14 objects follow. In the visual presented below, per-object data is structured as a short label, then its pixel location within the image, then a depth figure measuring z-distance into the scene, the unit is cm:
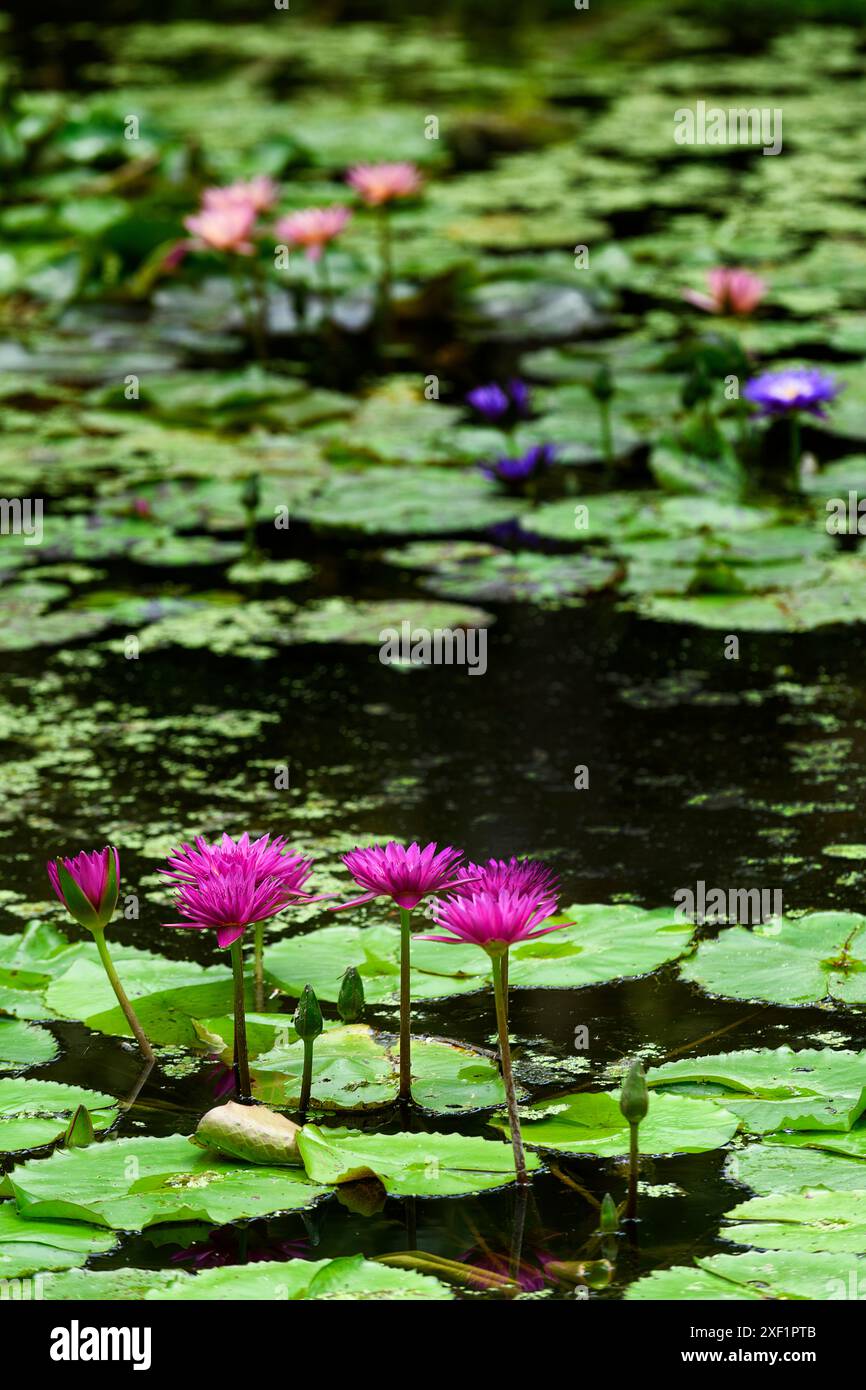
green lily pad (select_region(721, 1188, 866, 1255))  354
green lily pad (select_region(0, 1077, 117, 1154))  409
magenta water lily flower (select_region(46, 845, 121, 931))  412
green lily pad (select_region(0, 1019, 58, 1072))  445
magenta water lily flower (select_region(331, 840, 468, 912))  389
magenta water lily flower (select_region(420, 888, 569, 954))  367
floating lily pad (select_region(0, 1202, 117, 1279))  359
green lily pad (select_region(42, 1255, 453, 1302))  342
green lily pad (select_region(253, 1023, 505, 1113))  418
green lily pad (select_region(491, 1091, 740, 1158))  392
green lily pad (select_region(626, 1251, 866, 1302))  338
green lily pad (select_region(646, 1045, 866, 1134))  400
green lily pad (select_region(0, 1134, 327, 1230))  372
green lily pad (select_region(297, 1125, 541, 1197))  379
